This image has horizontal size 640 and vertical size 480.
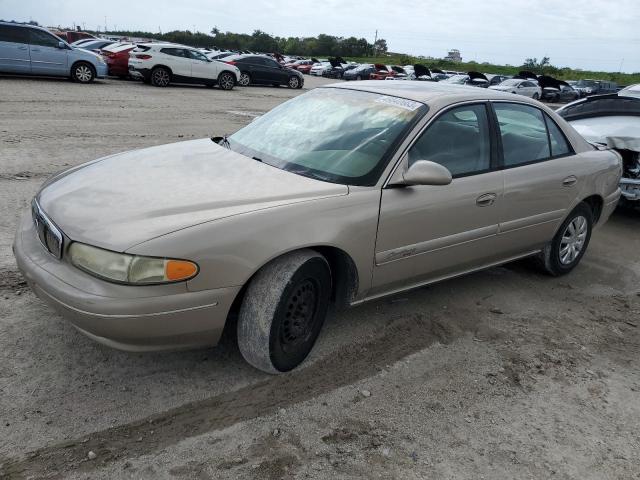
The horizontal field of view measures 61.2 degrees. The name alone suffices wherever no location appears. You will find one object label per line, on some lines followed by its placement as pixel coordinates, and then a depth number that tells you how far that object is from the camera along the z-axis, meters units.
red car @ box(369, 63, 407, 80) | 34.07
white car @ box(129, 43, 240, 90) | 18.08
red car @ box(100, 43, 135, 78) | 19.27
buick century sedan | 2.51
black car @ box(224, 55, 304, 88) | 22.61
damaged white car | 6.32
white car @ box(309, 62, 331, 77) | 41.33
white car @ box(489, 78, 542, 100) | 26.45
